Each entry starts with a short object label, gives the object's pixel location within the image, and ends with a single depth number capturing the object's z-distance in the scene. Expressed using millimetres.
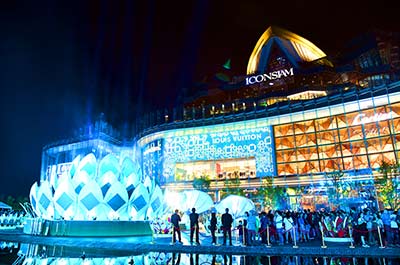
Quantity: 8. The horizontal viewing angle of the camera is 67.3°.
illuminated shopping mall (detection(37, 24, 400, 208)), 38469
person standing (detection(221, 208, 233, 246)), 12797
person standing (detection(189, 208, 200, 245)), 13188
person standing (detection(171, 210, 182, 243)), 13355
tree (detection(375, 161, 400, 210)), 28547
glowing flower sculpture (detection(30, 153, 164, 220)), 14742
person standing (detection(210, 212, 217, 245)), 13076
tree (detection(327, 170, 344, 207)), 33694
